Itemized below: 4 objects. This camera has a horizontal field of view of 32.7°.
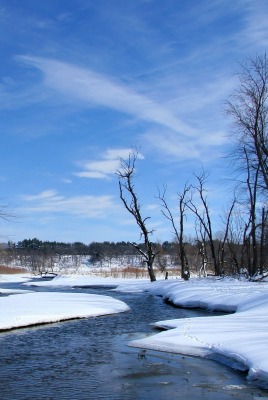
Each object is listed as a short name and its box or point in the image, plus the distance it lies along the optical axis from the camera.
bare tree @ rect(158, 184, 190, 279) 38.66
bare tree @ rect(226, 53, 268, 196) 25.62
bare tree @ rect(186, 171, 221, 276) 37.56
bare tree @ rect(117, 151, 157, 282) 36.97
